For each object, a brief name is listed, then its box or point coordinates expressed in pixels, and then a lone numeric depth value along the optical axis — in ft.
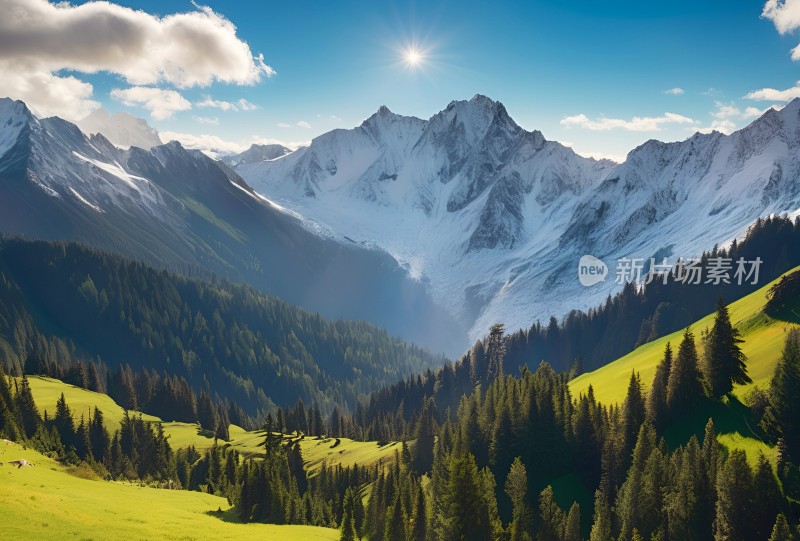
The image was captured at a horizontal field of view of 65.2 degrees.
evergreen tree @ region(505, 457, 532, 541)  234.21
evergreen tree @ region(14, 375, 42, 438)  335.88
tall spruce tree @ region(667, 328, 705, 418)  251.19
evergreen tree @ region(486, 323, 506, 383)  564.92
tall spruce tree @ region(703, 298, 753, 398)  249.14
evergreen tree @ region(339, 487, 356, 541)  226.17
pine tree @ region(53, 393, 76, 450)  371.56
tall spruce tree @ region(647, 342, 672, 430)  251.60
